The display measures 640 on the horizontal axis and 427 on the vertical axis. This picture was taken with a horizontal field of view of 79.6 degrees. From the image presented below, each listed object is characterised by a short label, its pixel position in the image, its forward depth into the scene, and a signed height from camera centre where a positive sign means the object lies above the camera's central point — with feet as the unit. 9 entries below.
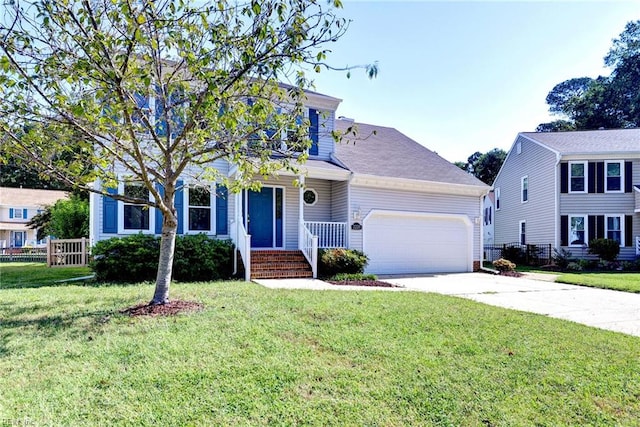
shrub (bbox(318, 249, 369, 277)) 35.22 -4.10
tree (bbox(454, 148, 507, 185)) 134.72 +19.25
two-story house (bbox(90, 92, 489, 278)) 36.29 +0.61
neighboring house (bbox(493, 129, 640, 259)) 58.95 +3.80
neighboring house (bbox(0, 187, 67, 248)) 104.69 +1.24
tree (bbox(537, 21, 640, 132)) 119.75 +39.12
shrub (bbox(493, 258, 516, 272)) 45.62 -5.74
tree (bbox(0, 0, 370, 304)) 15.10 +6.22
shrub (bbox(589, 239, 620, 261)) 56.06 -4.56
